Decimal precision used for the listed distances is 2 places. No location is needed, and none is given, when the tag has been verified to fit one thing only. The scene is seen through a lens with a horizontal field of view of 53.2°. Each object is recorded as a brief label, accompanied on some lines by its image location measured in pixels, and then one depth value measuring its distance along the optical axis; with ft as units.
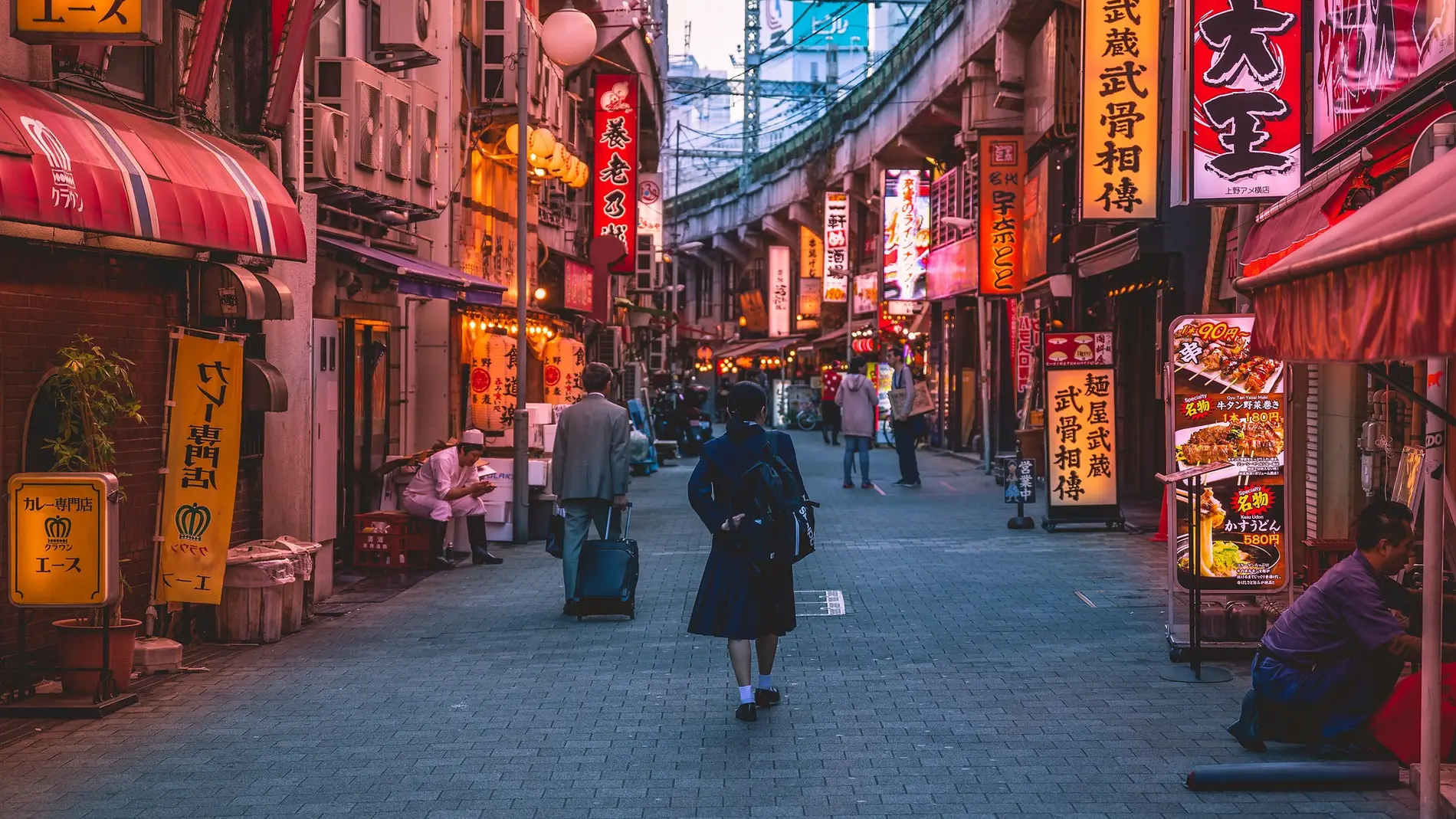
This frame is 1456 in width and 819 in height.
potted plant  26.81
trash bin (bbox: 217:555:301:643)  33.55
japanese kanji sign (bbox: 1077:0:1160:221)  56.08
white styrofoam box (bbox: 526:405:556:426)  62.85
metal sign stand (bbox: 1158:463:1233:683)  28.86
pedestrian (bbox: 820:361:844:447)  130.82
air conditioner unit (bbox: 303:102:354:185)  45.01
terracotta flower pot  26.84
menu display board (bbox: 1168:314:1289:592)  31.37
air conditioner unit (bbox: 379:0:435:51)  52.34
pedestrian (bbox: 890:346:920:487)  74.92
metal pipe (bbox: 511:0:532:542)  54.29
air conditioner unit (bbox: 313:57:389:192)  47.55
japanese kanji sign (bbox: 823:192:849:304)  161.48
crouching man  21.80
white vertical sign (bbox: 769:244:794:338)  209.56
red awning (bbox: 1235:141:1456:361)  13.76
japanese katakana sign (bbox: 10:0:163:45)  26.21
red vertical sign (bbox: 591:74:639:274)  97.71
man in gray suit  37.17
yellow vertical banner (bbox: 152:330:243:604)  31.27
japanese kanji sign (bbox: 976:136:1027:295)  89.76
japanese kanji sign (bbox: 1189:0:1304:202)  39.06
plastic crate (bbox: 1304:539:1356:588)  30.81
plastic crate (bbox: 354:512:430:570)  46.83
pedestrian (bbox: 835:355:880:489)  74.64
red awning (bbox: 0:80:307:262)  23.75
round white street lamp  59.62
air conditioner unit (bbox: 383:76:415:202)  50.11
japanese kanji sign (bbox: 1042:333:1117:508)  53.52
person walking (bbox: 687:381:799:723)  25.43
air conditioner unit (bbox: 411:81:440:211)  53.06
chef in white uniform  46.52
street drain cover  37.70
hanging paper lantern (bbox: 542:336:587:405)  80.33
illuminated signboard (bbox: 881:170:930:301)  126.00
